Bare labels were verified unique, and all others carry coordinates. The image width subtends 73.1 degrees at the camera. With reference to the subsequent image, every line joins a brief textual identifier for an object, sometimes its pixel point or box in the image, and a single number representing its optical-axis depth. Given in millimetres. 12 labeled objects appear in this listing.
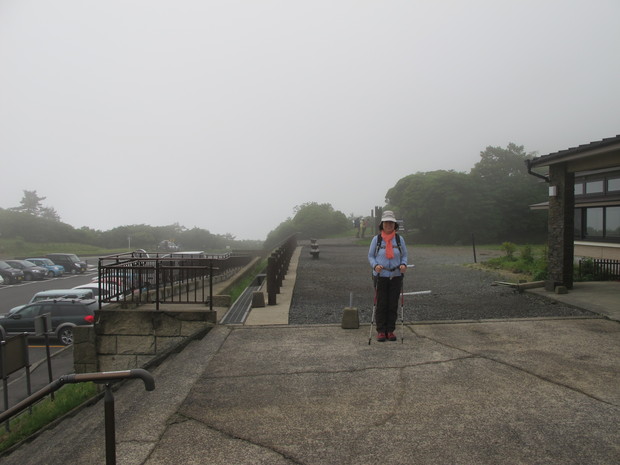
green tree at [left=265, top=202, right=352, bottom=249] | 54438
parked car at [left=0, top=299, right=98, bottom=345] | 13133
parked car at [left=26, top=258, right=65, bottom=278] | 32281
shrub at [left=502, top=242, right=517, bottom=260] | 16359
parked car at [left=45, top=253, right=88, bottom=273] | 35469
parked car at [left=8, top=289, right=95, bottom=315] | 15344
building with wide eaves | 8172
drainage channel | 7336
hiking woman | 5641
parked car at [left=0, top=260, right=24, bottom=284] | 28297
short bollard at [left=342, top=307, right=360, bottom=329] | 6492
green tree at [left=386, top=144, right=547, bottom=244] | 38344
